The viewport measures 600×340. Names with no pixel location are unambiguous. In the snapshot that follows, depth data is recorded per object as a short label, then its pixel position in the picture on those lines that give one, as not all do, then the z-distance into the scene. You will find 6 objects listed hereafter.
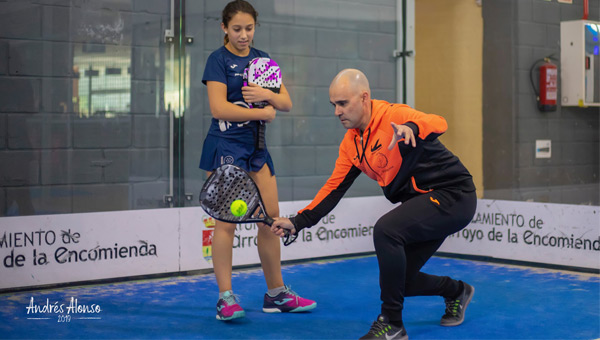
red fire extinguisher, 5.83
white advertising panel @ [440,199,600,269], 5.13
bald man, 3.30
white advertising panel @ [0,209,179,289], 4.46
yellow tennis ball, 3.26
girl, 3.79
